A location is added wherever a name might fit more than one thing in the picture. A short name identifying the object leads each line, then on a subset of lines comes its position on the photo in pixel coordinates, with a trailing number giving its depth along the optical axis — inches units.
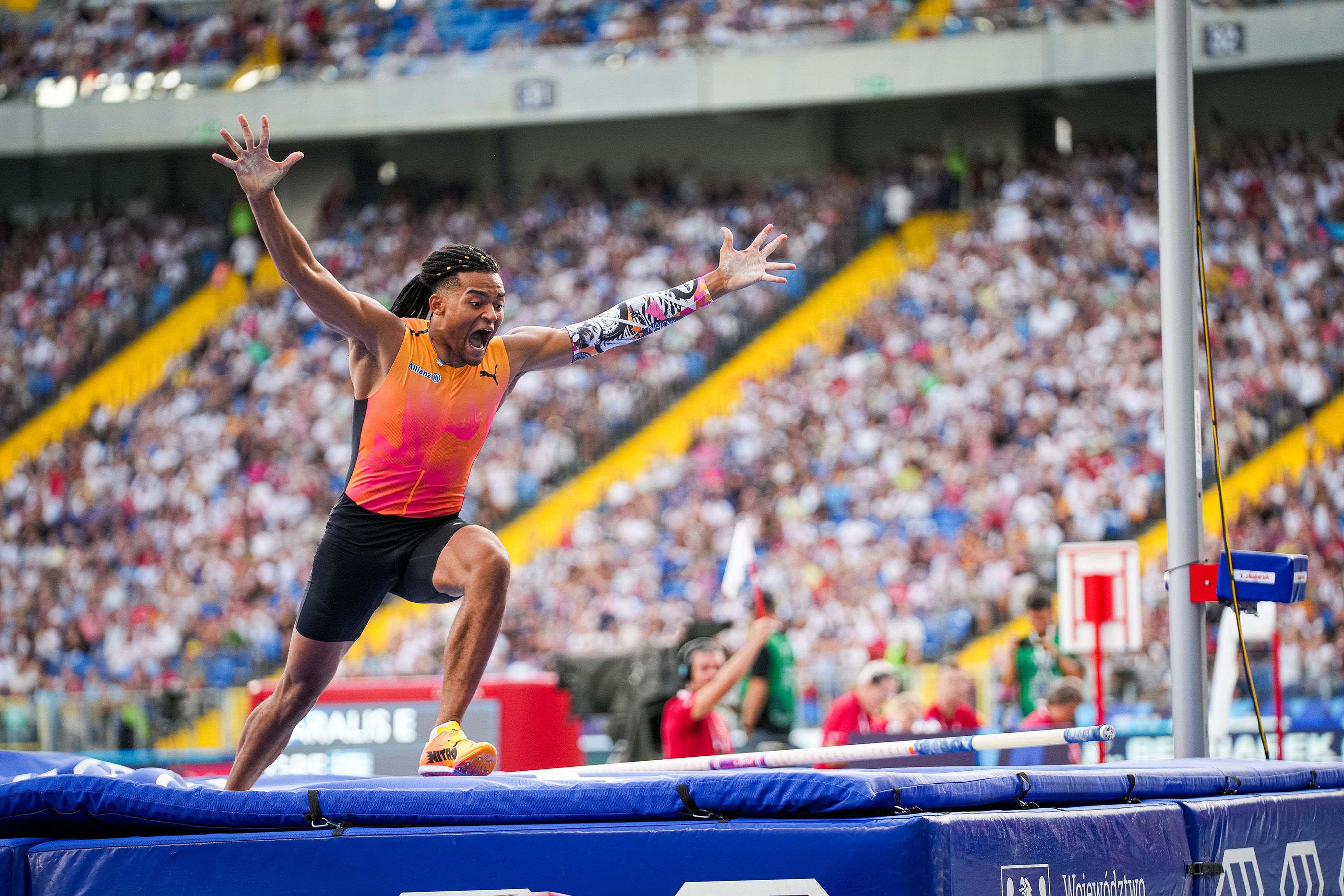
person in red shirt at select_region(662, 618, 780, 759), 601.6
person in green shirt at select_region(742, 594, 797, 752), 730.8
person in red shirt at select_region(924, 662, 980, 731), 737.6
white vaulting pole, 381.7
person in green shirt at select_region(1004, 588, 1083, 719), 776.3
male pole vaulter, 406.6
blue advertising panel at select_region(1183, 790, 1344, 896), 393.1
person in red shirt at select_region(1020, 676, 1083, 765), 700.0
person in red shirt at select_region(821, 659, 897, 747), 748.0
